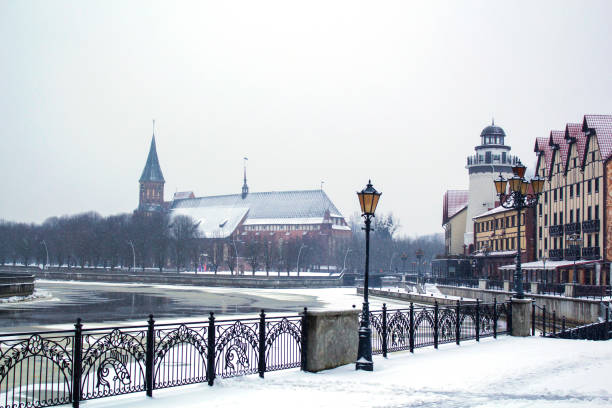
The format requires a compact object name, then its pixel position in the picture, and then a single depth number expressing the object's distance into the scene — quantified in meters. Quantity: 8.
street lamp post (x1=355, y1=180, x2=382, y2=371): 15.53
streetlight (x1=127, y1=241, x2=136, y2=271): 125.98
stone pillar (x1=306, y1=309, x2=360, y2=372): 15.05
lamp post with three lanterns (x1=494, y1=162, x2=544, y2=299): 24.03
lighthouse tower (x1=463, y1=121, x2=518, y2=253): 91.69
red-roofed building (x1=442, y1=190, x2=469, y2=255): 99.38
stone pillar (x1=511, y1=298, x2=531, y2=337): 23.39
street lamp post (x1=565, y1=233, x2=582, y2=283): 49.56
